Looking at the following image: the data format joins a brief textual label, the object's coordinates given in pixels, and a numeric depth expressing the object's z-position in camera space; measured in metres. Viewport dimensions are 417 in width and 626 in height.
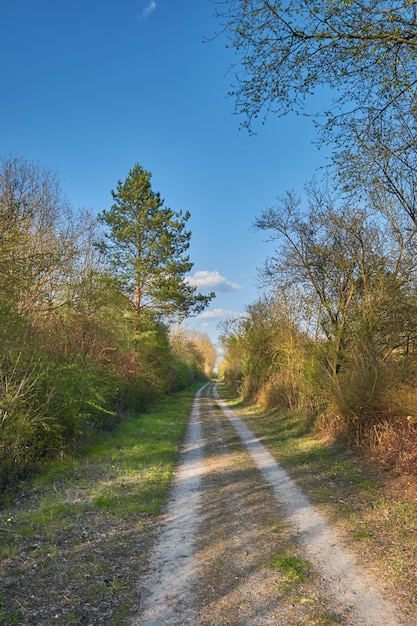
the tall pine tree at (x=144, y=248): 24.06
